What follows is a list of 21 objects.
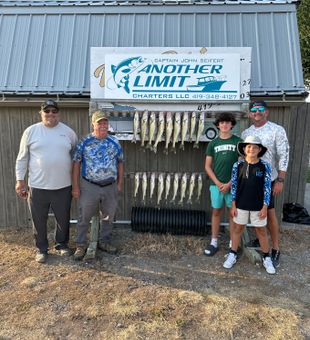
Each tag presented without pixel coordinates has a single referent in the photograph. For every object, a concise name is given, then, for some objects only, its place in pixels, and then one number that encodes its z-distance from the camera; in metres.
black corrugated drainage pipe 5.66
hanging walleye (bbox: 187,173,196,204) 5.36
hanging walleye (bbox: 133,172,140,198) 5.44
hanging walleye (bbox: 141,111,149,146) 5.18
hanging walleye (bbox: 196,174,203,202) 5.38
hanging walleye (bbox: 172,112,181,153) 5.16
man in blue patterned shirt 4.65
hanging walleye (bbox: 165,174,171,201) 5.43
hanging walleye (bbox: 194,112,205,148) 5.17
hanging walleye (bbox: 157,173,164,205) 5.43
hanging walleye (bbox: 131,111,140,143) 5.22
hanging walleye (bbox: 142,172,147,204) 5.43
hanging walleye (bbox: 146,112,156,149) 5.18
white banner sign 5.16
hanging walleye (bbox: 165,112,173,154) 5.16
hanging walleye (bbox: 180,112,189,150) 5.16
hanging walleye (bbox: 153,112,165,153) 5.17
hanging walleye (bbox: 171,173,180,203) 5.40
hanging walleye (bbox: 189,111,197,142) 5.16
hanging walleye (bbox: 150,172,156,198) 5.46
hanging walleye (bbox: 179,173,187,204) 5.38
